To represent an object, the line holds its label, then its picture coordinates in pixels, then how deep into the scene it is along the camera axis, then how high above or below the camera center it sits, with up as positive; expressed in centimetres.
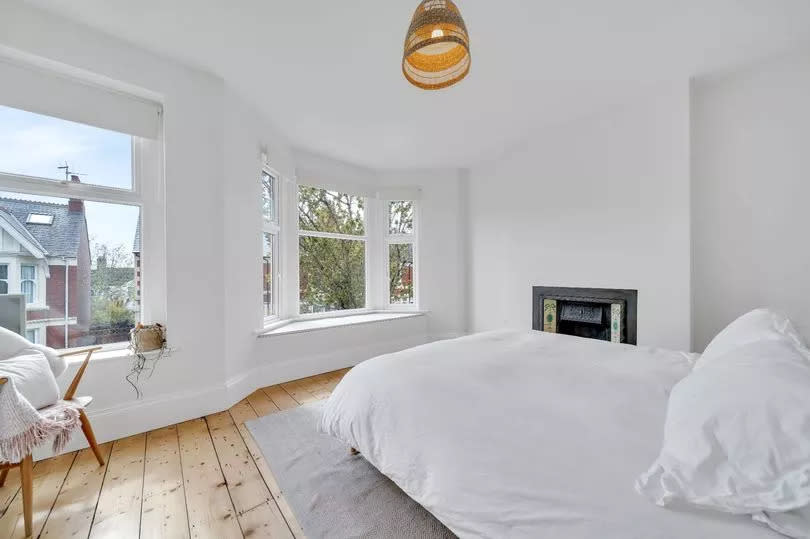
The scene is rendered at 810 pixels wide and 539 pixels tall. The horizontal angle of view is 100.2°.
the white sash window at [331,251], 421 +27
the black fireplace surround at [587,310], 304 -41
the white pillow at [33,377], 149 -47
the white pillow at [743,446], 70 -40
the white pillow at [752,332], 126 -25
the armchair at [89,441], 140 -83
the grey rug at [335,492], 144 -108
